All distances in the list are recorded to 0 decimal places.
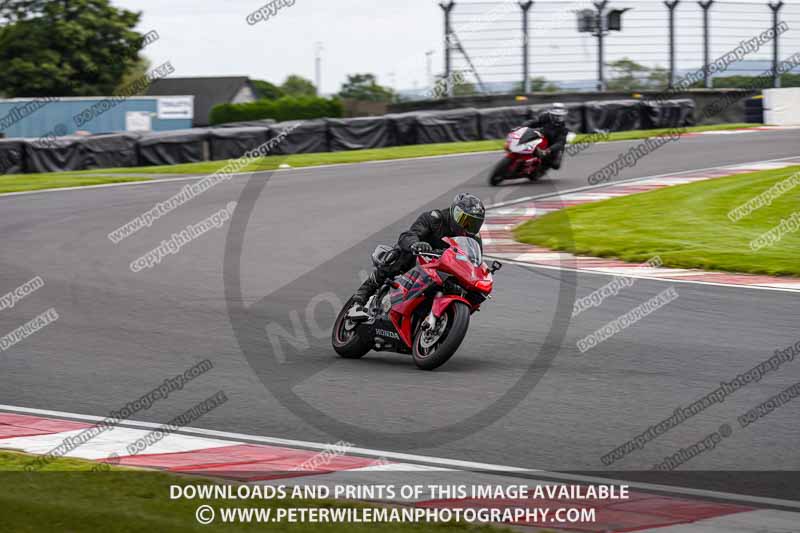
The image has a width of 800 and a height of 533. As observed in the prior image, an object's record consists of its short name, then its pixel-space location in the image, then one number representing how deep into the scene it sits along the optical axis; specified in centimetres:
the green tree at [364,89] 8311
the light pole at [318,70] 8800
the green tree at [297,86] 12221
